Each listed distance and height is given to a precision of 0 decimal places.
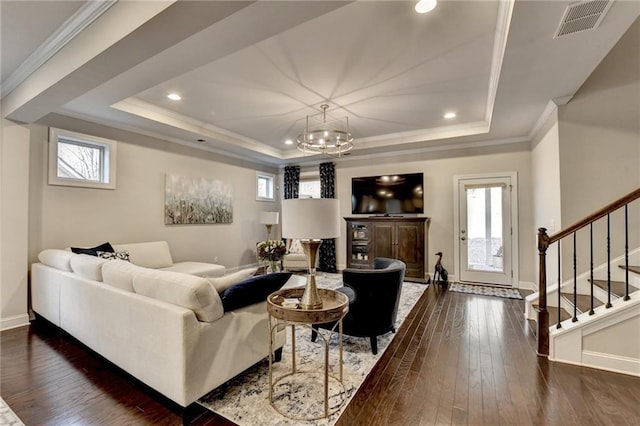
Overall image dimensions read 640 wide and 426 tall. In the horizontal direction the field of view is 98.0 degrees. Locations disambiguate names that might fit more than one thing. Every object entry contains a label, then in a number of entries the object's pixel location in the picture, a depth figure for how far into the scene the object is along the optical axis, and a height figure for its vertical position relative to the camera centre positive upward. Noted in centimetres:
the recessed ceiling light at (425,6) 203 +156
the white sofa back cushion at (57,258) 292 -48
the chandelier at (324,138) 388 +111
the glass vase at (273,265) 456 -82
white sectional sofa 174 -80
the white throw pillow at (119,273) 216 -46
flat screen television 573 +46
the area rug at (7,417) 176 -131
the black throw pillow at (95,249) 340 -43
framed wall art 495 +29
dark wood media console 548 -53
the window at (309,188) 729 +74
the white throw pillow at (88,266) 246 -47
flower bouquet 449 -59
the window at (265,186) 691 +76
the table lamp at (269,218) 653 -5
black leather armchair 261 -81
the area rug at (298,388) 182 -130
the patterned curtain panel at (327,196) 662 +47
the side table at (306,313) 181 -65
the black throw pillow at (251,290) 200 -57
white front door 507 -27
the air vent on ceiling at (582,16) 179 +136
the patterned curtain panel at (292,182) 718 +88
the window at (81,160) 365 +79
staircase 228 -94
